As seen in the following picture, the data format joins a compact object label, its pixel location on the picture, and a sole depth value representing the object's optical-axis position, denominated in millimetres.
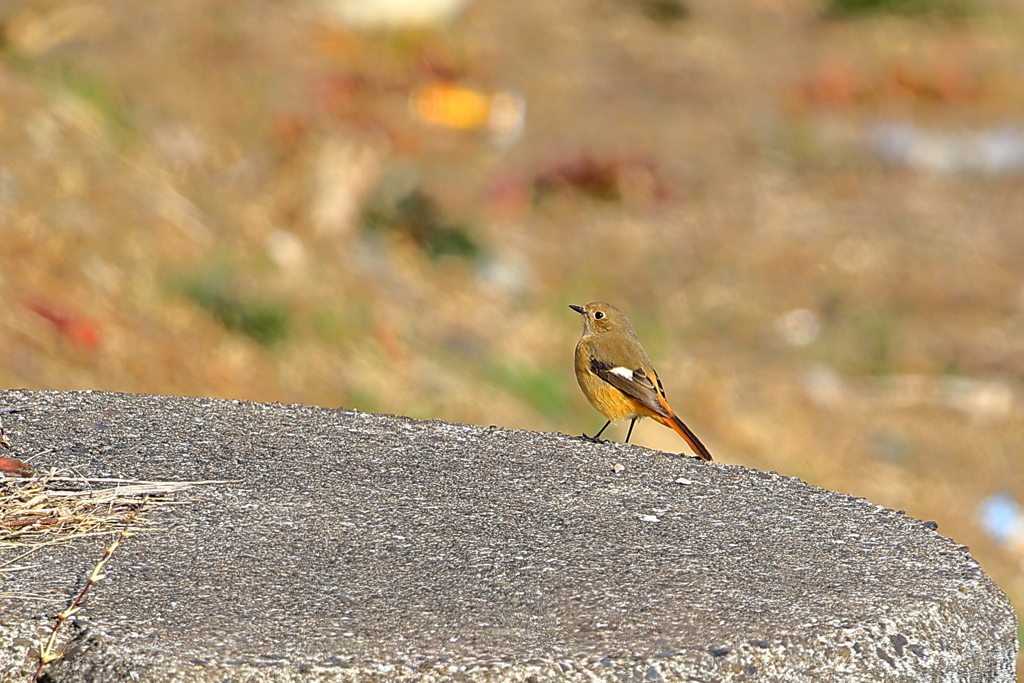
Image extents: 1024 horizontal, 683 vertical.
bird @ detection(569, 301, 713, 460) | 10203
